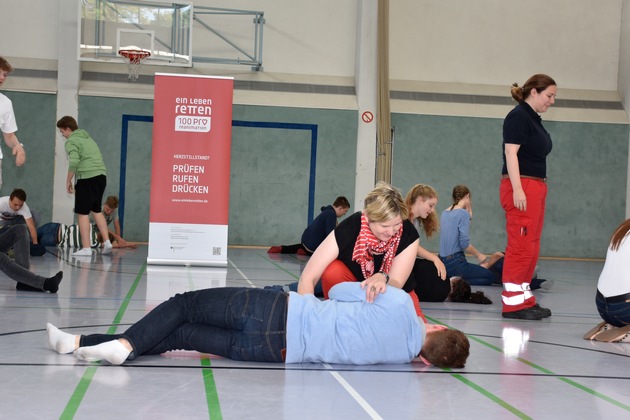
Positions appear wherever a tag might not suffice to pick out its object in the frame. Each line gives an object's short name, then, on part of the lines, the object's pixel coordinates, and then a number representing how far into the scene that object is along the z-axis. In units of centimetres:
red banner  891
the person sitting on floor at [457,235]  734
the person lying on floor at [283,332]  342
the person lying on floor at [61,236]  1132
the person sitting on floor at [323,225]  1016
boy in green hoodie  966
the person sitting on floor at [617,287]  445
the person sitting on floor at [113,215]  1203
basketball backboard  1227
